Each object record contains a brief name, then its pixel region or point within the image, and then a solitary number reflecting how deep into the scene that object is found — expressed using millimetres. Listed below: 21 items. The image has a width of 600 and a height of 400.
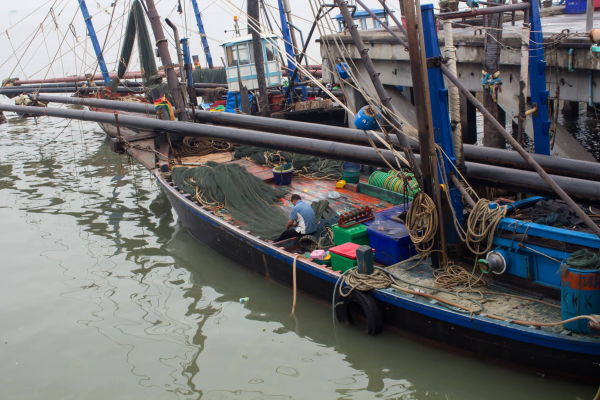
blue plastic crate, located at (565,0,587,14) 17984
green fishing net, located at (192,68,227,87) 27203
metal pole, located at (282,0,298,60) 21398
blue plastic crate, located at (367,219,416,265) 7629
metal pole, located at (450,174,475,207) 6773
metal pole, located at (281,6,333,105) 16916
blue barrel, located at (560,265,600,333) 5141
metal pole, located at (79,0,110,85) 27047
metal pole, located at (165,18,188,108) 13625
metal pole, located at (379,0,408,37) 6555
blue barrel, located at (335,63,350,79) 14717
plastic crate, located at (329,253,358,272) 7422
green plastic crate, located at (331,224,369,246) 7910
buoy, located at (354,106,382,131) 7051
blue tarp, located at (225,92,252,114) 18500
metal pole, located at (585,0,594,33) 10391
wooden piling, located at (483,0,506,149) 9670
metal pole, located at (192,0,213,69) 31953
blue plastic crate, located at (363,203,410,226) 8195
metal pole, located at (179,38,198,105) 15586
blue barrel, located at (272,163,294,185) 11641
